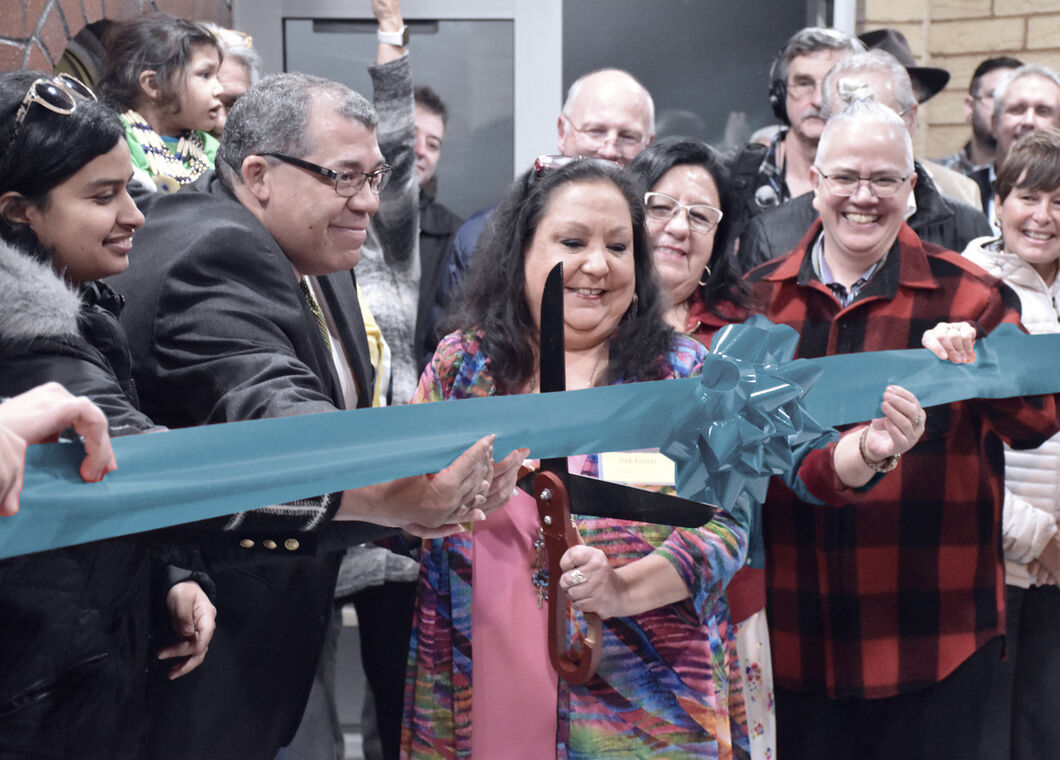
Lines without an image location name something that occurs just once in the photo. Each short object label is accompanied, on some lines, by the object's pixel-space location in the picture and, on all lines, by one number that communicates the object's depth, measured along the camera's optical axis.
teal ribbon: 1.32
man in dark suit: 1.61
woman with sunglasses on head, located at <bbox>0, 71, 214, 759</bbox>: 1.38
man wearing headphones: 3.75
